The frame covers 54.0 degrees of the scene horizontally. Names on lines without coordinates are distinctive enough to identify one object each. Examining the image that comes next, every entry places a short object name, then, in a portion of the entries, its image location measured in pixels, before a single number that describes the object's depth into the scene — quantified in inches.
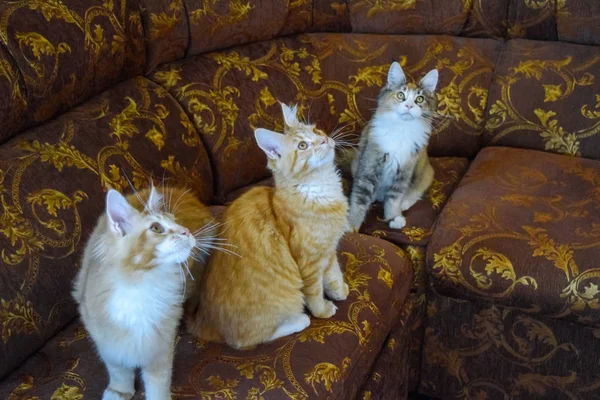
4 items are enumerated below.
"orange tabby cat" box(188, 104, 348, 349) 52.9
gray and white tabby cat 76.9
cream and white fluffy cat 43.2
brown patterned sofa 52.6
